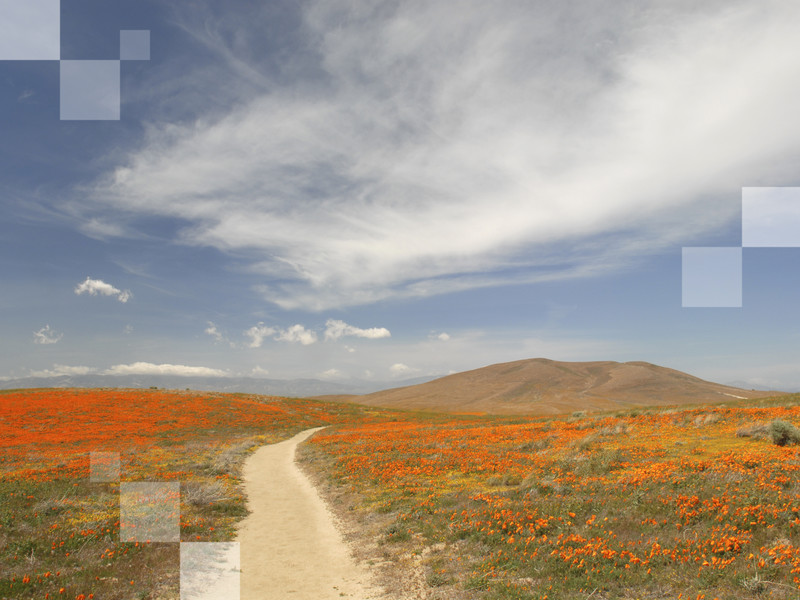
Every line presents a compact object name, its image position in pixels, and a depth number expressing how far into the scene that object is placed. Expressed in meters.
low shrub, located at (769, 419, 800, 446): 17.59
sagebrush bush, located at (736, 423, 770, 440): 19.83
